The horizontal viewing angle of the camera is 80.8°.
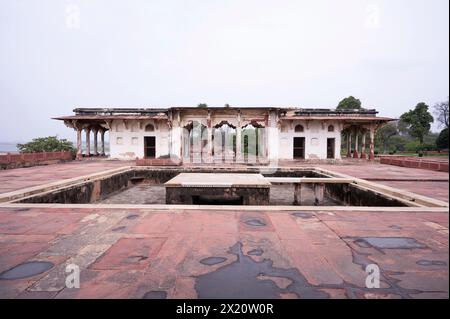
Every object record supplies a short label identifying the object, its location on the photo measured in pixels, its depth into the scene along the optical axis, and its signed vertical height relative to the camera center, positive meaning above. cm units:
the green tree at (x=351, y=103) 3186 +564
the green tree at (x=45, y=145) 2894 +54
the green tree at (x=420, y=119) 3325 +378
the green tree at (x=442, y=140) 2978 +106
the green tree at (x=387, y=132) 4777 +314
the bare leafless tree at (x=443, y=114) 4632 +616
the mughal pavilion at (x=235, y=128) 1978 +176
